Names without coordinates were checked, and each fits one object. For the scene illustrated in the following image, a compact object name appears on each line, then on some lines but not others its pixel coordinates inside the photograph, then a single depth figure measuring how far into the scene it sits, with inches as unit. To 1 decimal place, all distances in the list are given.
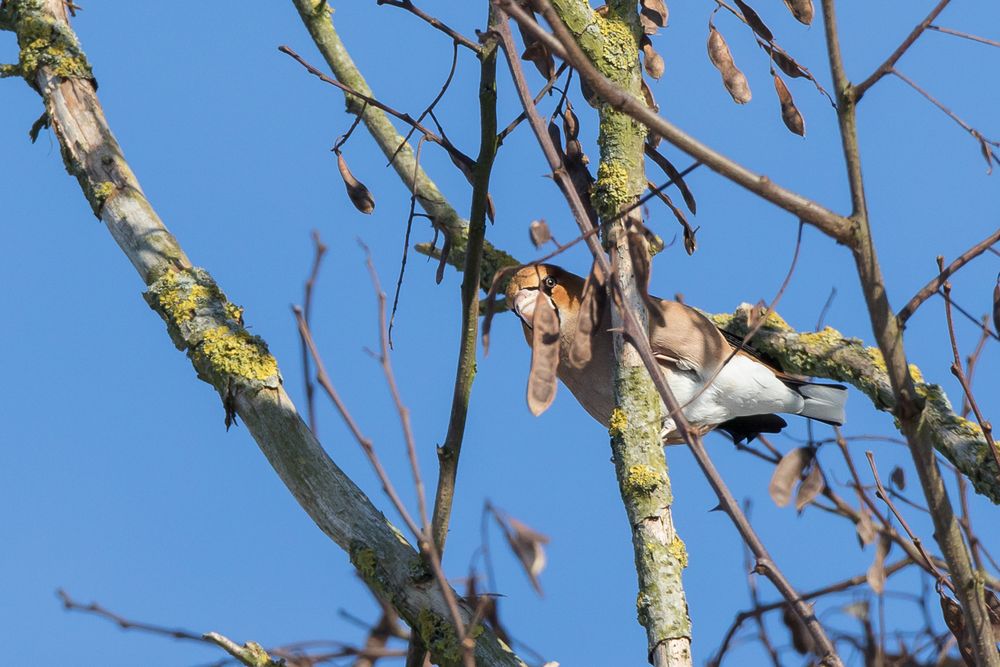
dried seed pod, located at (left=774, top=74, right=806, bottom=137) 228.5
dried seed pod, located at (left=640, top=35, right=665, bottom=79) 240.7
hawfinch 317.1
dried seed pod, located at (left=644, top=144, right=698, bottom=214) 234.4
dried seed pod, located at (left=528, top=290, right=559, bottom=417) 164.2
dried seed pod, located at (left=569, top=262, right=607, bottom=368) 172.6
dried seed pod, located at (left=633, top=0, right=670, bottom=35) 236.7
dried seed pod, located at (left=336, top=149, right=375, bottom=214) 233.5
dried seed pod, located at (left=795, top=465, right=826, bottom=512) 171.0
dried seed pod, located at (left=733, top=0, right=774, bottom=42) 234.2
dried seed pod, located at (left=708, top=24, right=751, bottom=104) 230.2
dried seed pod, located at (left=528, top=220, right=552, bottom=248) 195.8
